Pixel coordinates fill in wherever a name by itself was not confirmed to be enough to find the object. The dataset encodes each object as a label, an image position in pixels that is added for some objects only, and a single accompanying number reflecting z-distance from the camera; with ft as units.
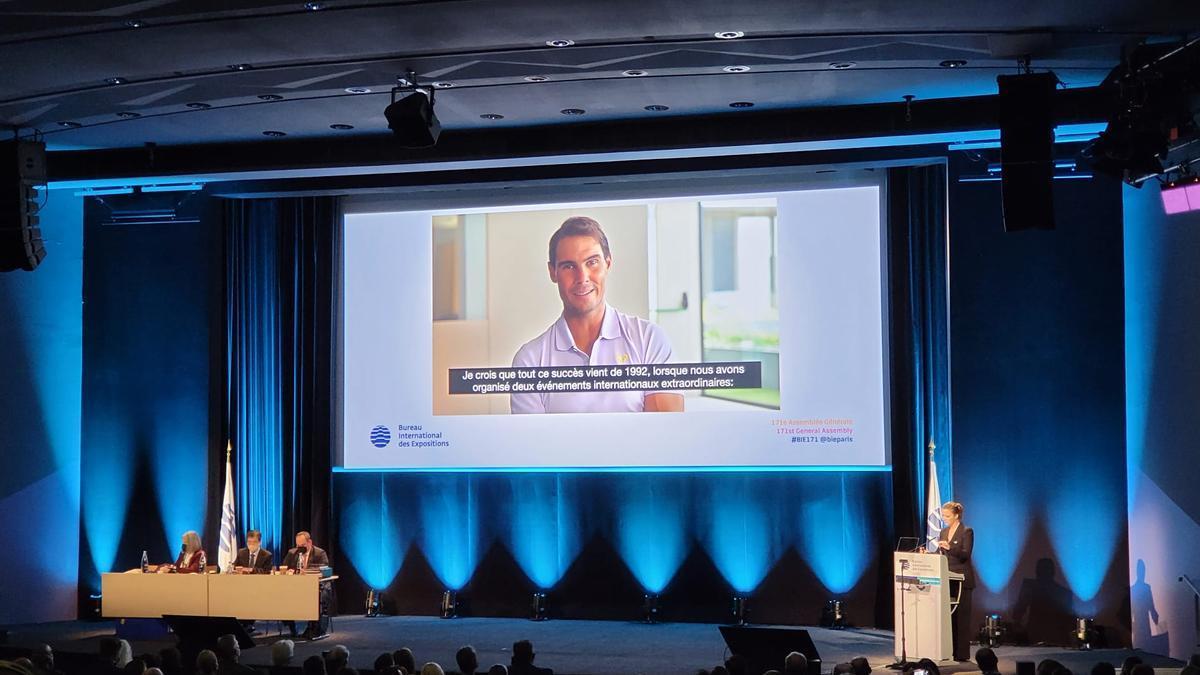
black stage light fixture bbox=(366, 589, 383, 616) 36.94
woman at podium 28.71
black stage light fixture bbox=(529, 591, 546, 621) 35.63
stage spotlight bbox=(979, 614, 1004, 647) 31.48
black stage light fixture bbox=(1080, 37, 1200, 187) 22.36
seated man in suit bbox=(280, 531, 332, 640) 32.50
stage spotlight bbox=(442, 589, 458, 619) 36.35
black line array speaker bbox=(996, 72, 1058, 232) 24.67
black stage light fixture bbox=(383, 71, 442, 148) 26.00
